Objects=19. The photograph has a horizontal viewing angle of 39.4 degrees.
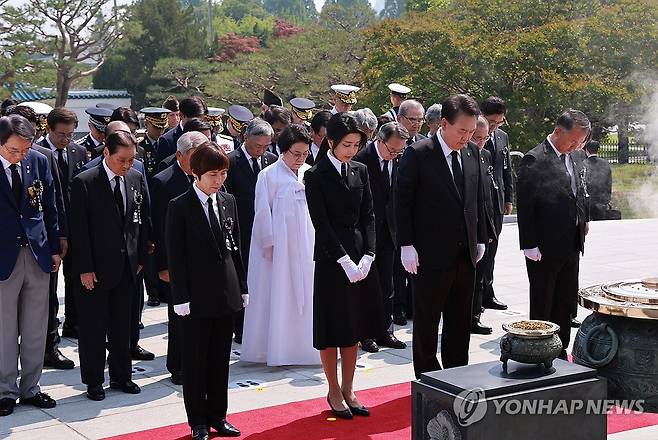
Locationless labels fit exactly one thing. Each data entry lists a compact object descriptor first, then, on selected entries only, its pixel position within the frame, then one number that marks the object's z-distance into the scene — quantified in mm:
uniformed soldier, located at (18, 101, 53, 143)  7679
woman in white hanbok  6711
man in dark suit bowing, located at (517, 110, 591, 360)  6258
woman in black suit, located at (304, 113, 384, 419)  5418
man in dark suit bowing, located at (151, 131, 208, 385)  6258
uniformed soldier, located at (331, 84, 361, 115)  9102
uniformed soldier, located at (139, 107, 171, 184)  9242
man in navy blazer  5625
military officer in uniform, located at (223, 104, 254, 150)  9250
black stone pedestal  4211
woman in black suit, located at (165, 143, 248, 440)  5047
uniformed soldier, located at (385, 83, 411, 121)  9250
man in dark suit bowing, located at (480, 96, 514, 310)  8055
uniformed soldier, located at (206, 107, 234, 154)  8930
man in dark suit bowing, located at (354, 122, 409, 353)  7391
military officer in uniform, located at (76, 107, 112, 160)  8195
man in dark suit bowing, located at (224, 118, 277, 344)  7453
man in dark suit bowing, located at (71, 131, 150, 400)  5930
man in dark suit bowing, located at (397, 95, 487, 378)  5547
